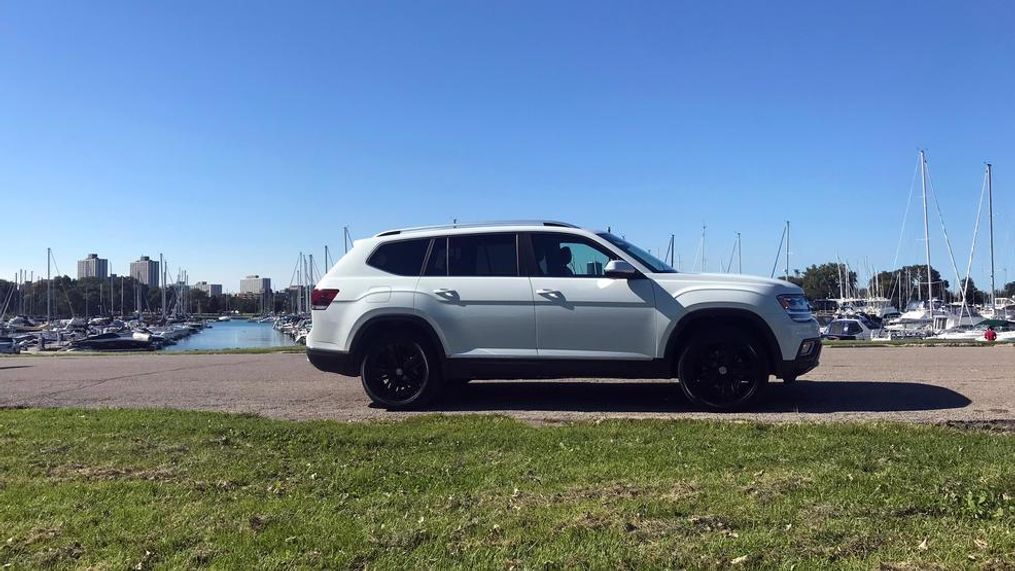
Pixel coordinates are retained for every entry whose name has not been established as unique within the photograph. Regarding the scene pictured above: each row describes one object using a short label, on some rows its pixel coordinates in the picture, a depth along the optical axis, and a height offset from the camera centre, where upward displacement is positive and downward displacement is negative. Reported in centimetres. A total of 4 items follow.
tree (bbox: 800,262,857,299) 11932 +356
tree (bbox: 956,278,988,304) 4796 +79
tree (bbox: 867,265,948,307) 9325 +220
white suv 752 -12
